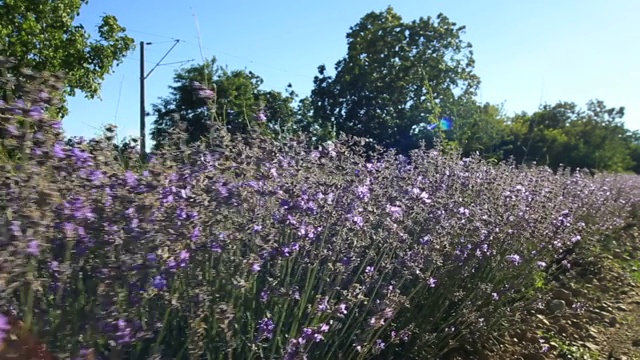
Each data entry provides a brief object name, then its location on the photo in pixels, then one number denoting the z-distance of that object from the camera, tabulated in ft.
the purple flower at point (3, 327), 3.79
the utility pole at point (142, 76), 67.27
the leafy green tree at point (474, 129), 49.20
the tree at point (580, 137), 81.44
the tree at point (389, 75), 74.08
